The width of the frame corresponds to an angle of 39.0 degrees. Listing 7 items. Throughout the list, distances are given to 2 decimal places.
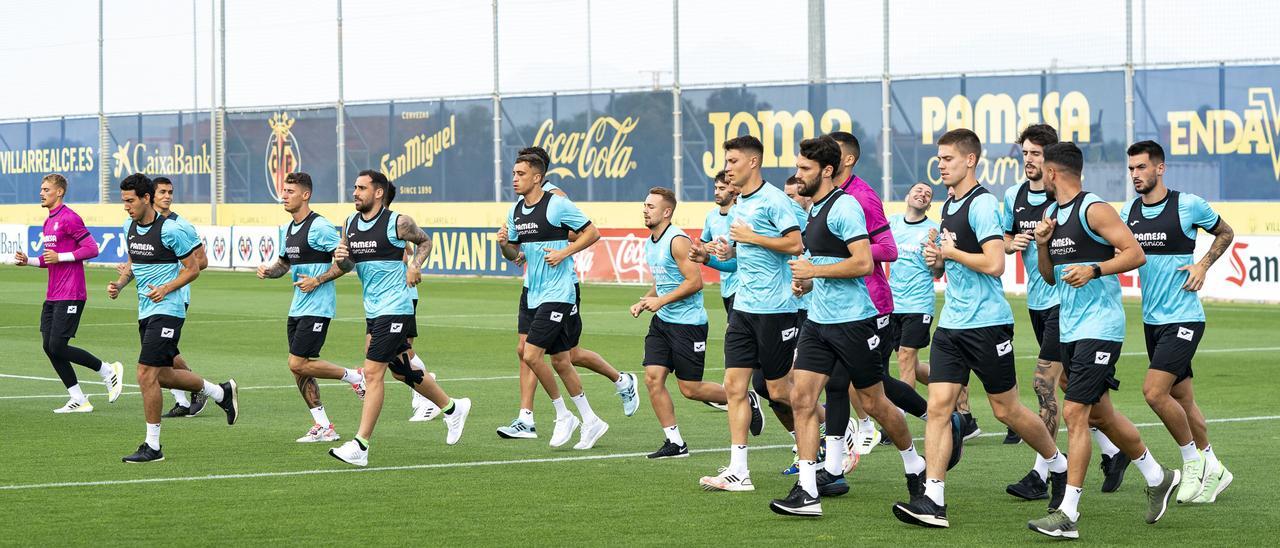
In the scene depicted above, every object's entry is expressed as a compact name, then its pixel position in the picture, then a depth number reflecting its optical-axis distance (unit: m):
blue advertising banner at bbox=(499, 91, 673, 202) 42.91
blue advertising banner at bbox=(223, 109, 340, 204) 50.44
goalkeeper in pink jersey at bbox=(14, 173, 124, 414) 16.31
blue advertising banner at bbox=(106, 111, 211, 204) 53.84
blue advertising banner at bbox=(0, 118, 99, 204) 56.56
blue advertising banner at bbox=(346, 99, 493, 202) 46.66
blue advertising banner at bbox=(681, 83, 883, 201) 39.16
